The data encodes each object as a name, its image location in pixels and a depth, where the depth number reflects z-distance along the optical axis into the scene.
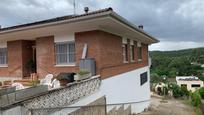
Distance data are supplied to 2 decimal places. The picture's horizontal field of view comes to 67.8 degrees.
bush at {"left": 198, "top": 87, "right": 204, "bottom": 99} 32.00
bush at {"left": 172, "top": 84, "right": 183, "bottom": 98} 29.61
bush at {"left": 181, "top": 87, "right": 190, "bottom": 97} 30.68
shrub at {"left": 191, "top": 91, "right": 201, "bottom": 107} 21.00
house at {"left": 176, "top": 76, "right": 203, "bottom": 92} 43.41
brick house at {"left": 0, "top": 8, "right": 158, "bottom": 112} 7.09
